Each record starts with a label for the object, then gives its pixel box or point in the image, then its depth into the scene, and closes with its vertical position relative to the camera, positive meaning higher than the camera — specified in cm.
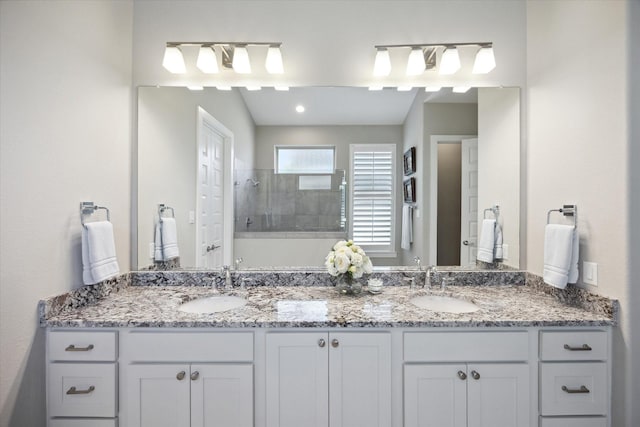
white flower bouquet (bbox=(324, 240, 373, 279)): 182 -28
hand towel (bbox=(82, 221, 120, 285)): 159 -21
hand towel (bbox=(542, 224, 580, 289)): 158 -21
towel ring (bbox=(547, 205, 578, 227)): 163 +2
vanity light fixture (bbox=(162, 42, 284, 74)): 199 +97
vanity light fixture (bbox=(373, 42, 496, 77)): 199 +97
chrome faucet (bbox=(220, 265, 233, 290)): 202 -41
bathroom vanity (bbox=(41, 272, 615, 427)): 146 -72
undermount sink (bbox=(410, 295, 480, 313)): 186 -53
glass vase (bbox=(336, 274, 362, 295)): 186 -42
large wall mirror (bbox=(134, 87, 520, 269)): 209 +31
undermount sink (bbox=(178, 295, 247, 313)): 185 -54
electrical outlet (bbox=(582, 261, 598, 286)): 154 -29
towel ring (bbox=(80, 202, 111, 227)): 163 +1
